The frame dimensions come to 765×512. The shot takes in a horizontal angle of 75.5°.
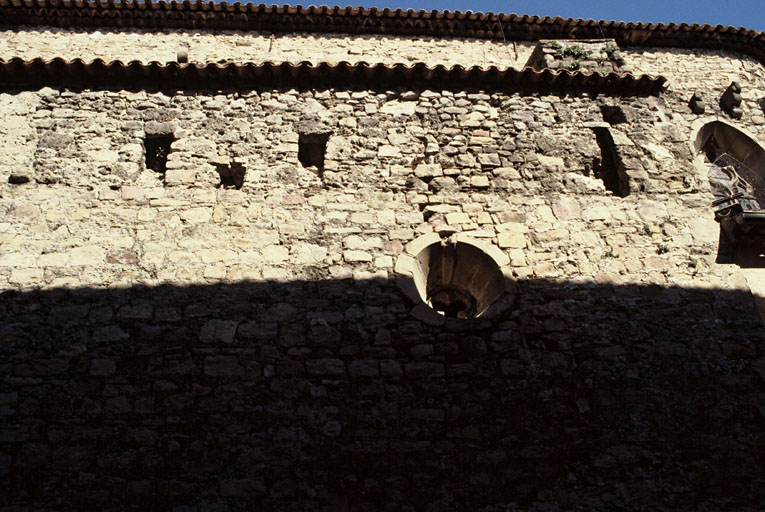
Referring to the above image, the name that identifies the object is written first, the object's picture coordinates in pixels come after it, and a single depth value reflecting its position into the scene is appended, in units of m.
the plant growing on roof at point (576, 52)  6.66
